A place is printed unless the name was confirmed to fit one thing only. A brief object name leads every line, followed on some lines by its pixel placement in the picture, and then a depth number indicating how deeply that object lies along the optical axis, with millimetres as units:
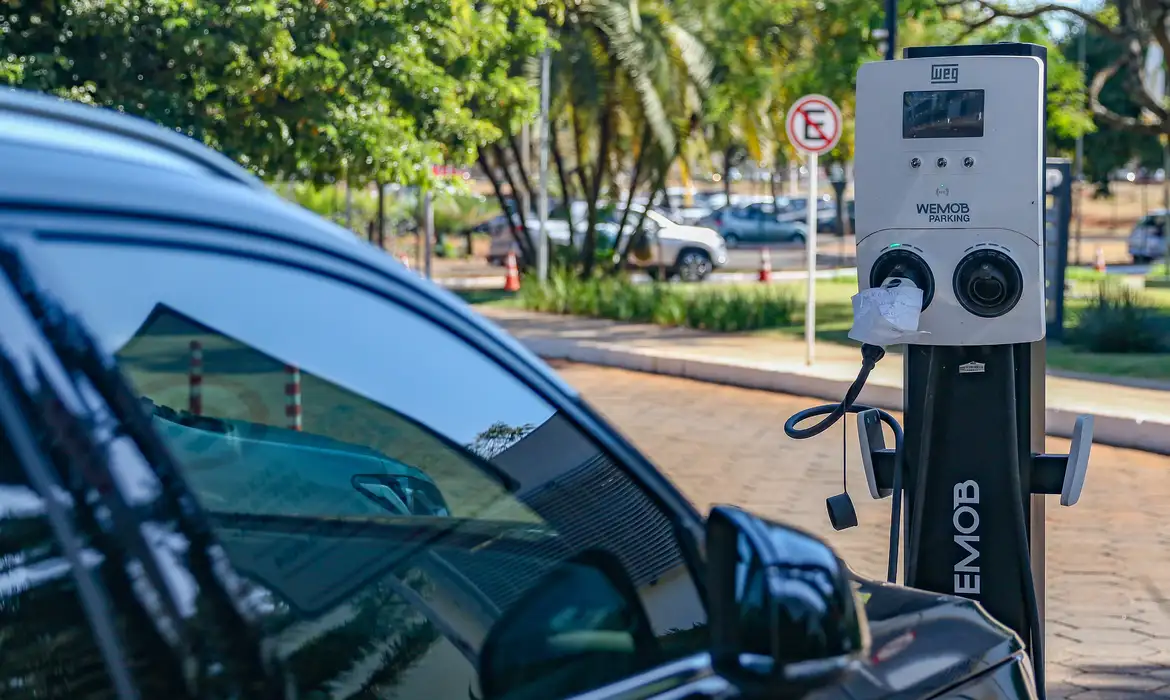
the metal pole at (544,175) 21609
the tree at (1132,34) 15781
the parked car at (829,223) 56950
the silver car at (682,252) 31422
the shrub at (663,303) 18719
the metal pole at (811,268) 13359
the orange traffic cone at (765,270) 27672
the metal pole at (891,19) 15930
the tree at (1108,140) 45531
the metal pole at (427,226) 22703
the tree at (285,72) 13852
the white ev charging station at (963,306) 3791
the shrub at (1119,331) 15344
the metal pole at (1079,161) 34331
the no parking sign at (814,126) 13430
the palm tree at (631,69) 22234
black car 1411
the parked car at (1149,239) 36969
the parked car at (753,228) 48375
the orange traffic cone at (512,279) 26109
